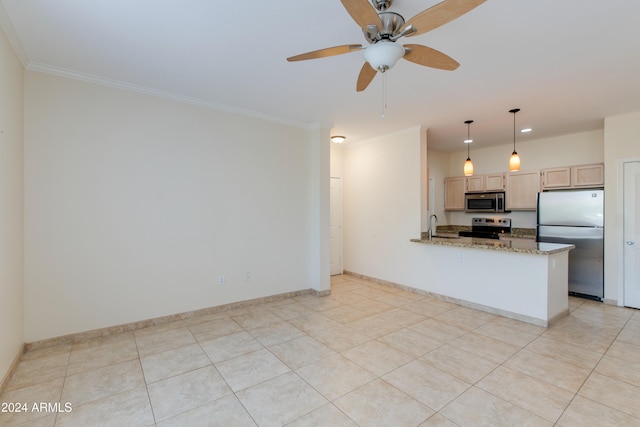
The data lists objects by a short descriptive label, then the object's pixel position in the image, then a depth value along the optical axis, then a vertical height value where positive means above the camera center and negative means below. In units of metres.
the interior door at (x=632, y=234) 4.11 -0.45
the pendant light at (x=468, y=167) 4.52 +0.59
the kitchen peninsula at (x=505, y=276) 3.58 -0.98
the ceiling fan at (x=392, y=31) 1.59 +1.07
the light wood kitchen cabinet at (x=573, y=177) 4.73 +0.46
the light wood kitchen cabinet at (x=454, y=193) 6.54 +0.27
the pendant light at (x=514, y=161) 4.03 +0.59
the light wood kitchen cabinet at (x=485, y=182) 5.93 +0.47
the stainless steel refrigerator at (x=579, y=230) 4.44 -0.42
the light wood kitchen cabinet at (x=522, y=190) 5.43 +0.26
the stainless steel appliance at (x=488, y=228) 5.97 -0.49
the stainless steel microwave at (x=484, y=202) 5.84 +0.05
